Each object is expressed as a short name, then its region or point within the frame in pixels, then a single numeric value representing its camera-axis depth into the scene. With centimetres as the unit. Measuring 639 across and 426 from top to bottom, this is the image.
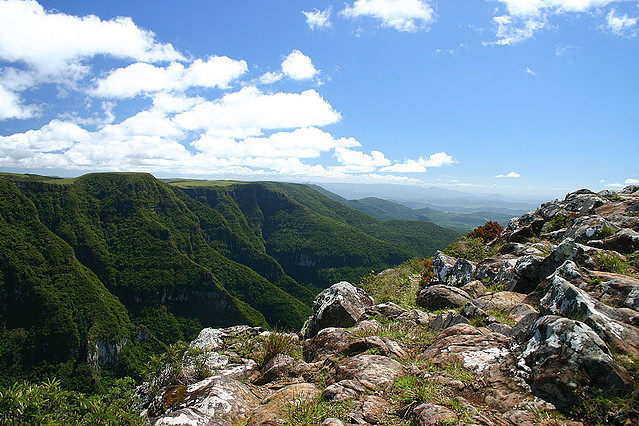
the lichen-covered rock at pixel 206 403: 512
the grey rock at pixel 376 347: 682
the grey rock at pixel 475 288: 1185
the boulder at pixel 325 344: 774
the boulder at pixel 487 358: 466
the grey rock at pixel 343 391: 508
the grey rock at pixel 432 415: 402
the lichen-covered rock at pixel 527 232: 1784
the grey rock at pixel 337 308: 1015
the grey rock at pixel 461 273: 1409
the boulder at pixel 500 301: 894
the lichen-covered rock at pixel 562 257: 902
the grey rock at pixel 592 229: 1162
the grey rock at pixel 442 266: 1544
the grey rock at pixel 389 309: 1021
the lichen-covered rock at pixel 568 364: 412
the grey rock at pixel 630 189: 2290
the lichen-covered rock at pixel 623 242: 981
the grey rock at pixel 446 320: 825
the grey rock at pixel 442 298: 1101
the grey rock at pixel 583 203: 1762
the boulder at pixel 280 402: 492
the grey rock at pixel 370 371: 554
